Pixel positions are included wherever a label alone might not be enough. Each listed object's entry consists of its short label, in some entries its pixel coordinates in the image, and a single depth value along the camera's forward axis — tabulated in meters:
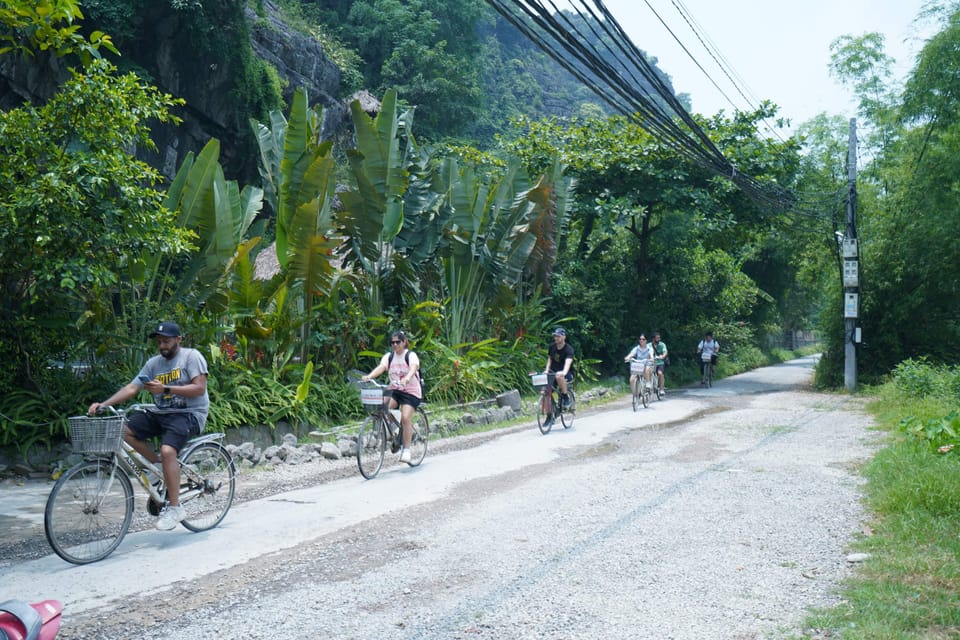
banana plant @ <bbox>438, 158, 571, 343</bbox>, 16.55
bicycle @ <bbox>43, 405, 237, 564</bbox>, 5.85
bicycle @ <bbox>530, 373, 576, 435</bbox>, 13.83
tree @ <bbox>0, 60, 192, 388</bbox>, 8.45
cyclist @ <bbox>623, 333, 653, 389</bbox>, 18.72
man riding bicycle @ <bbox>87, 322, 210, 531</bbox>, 6.64
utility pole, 22.38
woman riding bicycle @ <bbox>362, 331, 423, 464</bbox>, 10.09
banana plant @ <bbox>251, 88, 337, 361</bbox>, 12.44
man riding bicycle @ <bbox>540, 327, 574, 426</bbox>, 14.12
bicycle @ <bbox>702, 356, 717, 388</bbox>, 26.25
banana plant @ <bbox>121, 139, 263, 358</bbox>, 11.14
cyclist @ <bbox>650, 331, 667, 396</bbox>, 21.16
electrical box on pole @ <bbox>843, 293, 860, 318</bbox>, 22.42
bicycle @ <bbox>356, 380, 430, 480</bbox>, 9.45
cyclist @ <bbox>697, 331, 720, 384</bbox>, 26.03
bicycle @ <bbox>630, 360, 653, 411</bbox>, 18.03
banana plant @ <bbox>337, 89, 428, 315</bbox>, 13.77
